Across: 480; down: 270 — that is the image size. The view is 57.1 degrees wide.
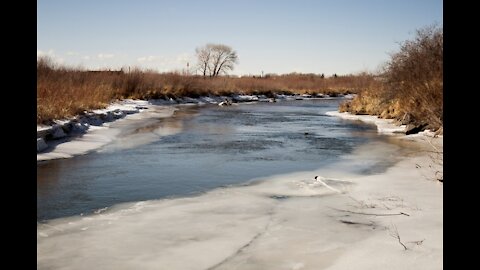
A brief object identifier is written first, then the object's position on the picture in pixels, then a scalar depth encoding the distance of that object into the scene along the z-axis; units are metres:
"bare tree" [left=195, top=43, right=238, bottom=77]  68.50
